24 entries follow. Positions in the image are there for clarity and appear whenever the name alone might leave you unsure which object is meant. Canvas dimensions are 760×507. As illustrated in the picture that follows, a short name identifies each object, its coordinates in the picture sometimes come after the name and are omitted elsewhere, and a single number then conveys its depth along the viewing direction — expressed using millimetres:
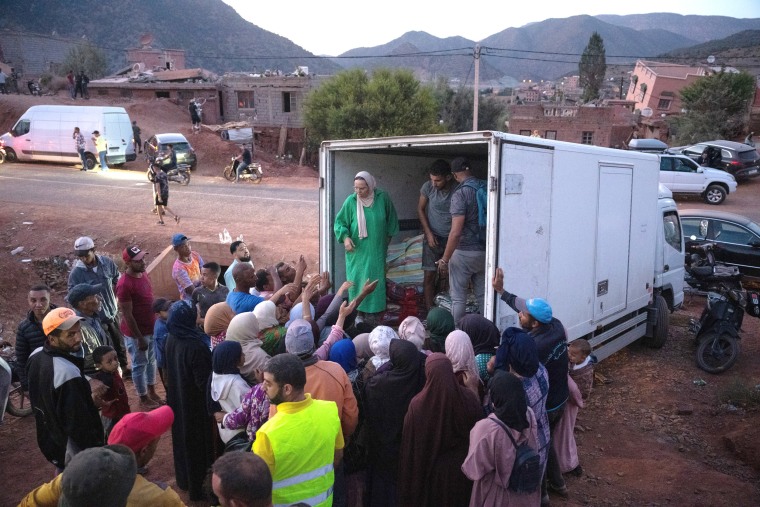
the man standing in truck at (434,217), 5691
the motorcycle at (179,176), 20234
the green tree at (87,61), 52188
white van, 21453
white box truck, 4688
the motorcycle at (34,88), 36284
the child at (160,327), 5234
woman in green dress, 5641
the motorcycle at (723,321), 7293
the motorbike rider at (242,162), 22141
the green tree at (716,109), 29938
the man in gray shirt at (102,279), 6047
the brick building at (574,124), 31922
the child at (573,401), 4758
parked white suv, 19031
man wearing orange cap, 3520
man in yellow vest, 2814
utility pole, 26438
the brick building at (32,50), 60812
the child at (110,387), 4141
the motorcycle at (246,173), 22234
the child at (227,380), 3789
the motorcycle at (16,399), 5797
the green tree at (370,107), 27156
